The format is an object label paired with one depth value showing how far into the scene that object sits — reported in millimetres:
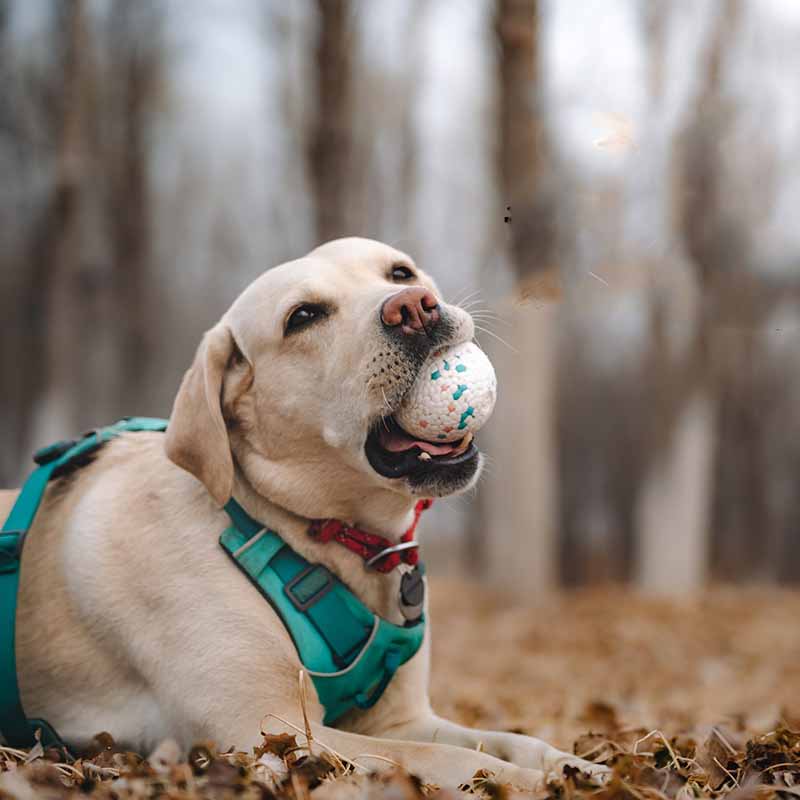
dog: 2512
